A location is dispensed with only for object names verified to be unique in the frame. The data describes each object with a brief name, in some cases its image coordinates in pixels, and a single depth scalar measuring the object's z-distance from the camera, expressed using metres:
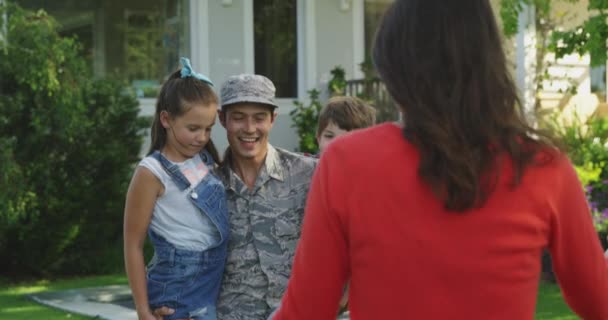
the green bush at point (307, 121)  12.50
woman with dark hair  1.92
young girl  3.21
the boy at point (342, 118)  4.10
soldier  3.29
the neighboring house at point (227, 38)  11.95
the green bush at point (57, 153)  9.20
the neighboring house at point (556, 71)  14.23
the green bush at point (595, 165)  9.28
